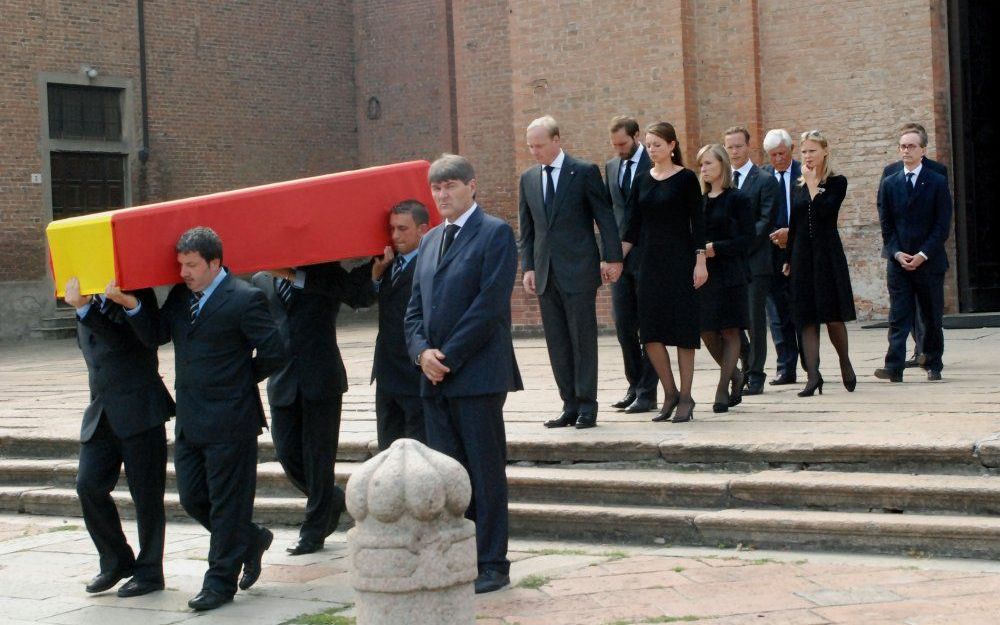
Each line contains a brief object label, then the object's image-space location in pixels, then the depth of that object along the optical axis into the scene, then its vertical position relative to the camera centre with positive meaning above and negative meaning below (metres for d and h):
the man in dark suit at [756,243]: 8.55 +0.43
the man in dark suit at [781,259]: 8.84 +0.34
